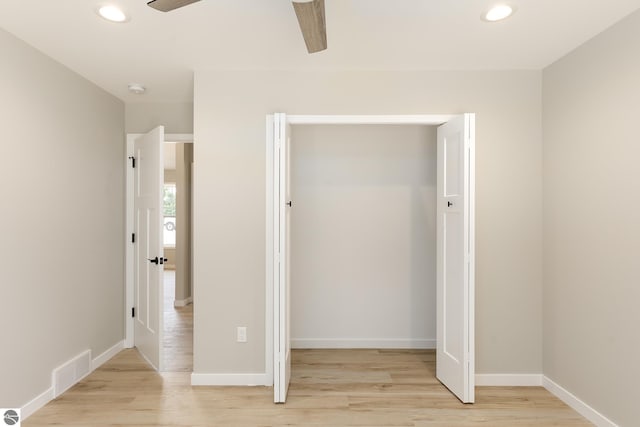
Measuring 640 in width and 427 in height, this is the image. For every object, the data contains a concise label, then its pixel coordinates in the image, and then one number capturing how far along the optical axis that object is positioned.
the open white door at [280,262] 2.71
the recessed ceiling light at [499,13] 2.11
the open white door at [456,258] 2.73
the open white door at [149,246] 3.27
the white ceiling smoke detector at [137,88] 3.37
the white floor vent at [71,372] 2.84
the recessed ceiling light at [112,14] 2.13
